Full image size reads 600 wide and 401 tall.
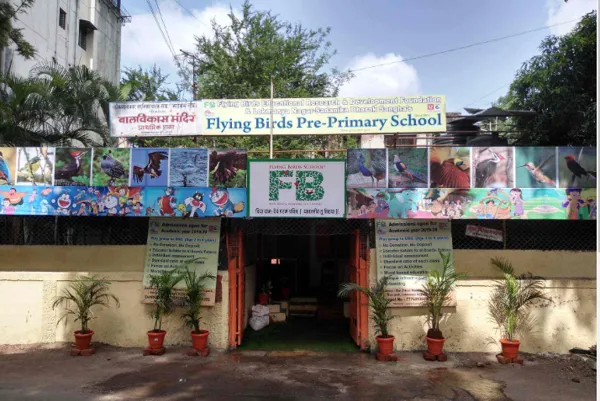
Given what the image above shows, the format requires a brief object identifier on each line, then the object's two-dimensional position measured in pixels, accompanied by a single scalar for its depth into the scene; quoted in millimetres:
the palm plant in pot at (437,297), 7480
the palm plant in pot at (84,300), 7664
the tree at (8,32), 9406
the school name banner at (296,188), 7539
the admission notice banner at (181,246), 8164
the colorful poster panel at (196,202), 7629
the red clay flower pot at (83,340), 7621
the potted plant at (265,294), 10281
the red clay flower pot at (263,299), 10273
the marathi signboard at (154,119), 8742
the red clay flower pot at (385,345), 7465
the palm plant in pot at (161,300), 7551
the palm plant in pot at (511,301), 7387
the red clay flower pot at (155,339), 7645
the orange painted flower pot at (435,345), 7438
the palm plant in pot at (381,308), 7477
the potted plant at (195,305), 7625
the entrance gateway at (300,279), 8219
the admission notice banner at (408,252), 7938
